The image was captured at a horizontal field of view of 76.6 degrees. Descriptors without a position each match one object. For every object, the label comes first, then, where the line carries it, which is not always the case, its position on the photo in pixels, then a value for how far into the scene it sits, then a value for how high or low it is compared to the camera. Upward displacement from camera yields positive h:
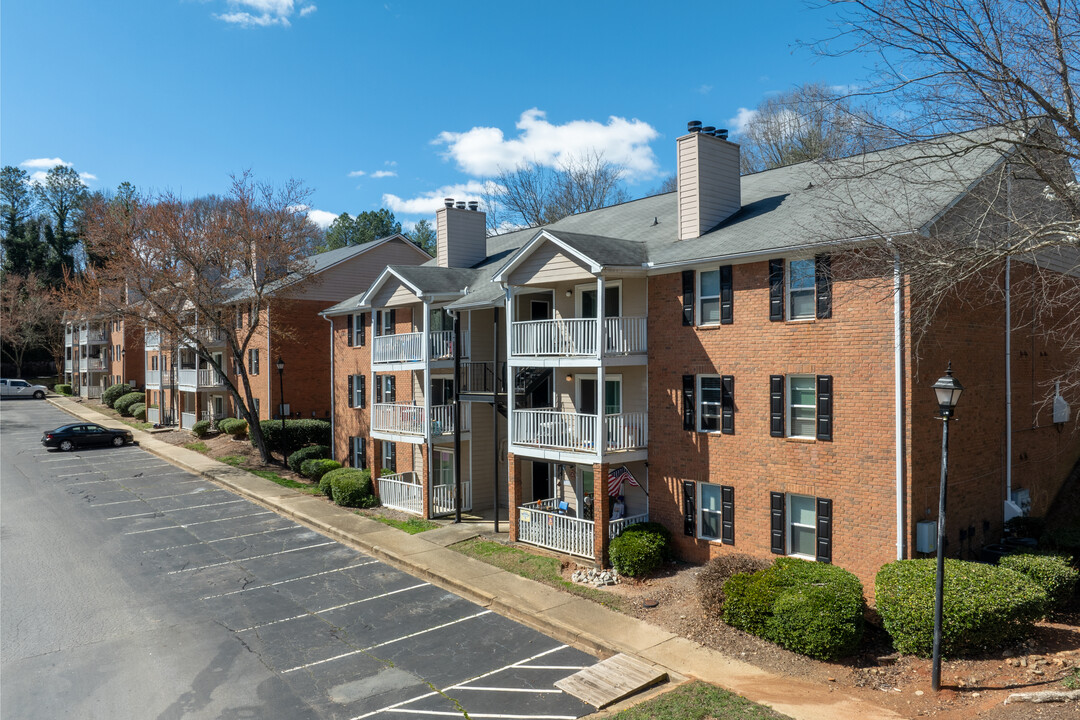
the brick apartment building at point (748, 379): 13.41 -0.42
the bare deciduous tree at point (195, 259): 30.22 +4.86
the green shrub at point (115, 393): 54.69 -2.09
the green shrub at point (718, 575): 13.52 -4.32
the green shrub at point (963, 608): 10.91 -4.03
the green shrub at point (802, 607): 11.68 -4.37
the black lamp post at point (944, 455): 10.28 -1.43
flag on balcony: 17.66 -3.03
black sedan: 35.84 -3.72
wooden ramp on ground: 10.78 -5.23
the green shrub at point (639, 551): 15.98 -4.44
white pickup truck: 64.88 -2.12
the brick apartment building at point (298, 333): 34.28 +1.69
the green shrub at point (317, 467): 28.20 -4.23
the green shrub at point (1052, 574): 12.45 -3.96
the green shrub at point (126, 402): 49.94 -2.62
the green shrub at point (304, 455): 30.36 -4.01
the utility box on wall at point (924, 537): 12.96 -3.34
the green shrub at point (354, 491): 24.39 -4.53
